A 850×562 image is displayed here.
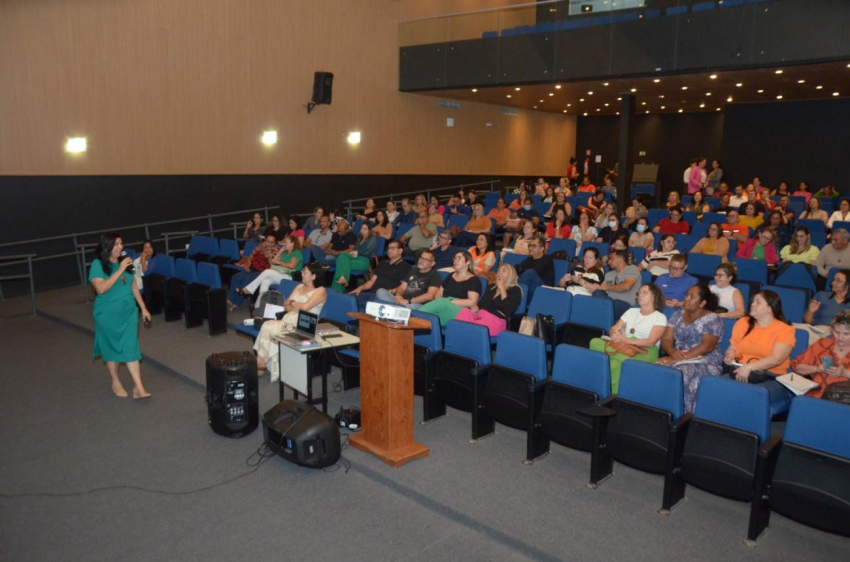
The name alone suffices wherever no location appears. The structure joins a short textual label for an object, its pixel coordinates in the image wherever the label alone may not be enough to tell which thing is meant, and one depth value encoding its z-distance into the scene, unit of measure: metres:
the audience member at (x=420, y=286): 6.52
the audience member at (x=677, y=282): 6.27
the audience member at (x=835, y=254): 7.18
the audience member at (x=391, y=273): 7.33
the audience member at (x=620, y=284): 6.48
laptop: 5.07
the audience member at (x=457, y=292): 5.89
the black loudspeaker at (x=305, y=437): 4.25
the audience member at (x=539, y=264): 7.38
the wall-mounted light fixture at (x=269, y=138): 12.96
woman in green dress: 5.41
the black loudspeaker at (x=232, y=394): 4.82
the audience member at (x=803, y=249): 7.77
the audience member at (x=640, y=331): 4.70
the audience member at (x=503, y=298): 5.93
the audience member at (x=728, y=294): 5.74
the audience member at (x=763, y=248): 7.92
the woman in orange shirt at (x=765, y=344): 4.45
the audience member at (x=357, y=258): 8.68
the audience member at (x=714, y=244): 8.20
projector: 4.24
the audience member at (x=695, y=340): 4.48
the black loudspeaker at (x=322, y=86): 13.41
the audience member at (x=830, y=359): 4.18
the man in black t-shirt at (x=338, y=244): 9.68
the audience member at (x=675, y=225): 9.78
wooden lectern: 4.27
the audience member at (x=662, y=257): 7.59
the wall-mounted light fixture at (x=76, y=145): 10.42
